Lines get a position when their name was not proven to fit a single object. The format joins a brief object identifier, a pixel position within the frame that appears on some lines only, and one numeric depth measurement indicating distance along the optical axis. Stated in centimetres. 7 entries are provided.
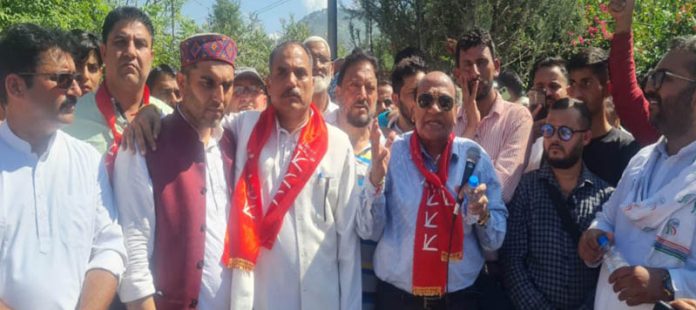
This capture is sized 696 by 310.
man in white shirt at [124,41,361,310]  327
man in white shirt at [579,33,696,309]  282
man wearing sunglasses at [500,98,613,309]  348
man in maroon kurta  309
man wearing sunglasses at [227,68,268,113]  544
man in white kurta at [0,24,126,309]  262
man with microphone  332
